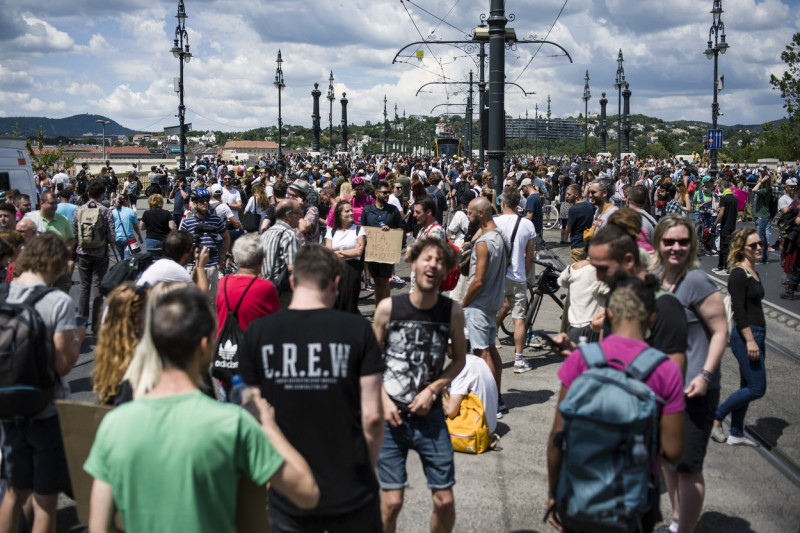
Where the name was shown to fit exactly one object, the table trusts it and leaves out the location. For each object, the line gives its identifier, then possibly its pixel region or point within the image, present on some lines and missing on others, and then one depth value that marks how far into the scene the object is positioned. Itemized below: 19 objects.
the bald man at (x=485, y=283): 6.25
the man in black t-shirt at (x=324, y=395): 3.06
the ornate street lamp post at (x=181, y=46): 26.27
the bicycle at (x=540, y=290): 9.11
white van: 14.36
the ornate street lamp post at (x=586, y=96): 46.60
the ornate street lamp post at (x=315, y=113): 38.29
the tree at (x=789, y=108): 33.59
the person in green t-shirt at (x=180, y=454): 2.29
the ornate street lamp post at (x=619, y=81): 36.78
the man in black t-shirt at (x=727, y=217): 15.50
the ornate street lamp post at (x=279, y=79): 38.59
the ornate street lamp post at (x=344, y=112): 46.81
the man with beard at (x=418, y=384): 3.90
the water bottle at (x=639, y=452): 2.86
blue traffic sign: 28.81
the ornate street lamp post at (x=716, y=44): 26.66
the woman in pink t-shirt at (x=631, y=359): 3.07
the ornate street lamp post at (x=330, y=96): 46.78
